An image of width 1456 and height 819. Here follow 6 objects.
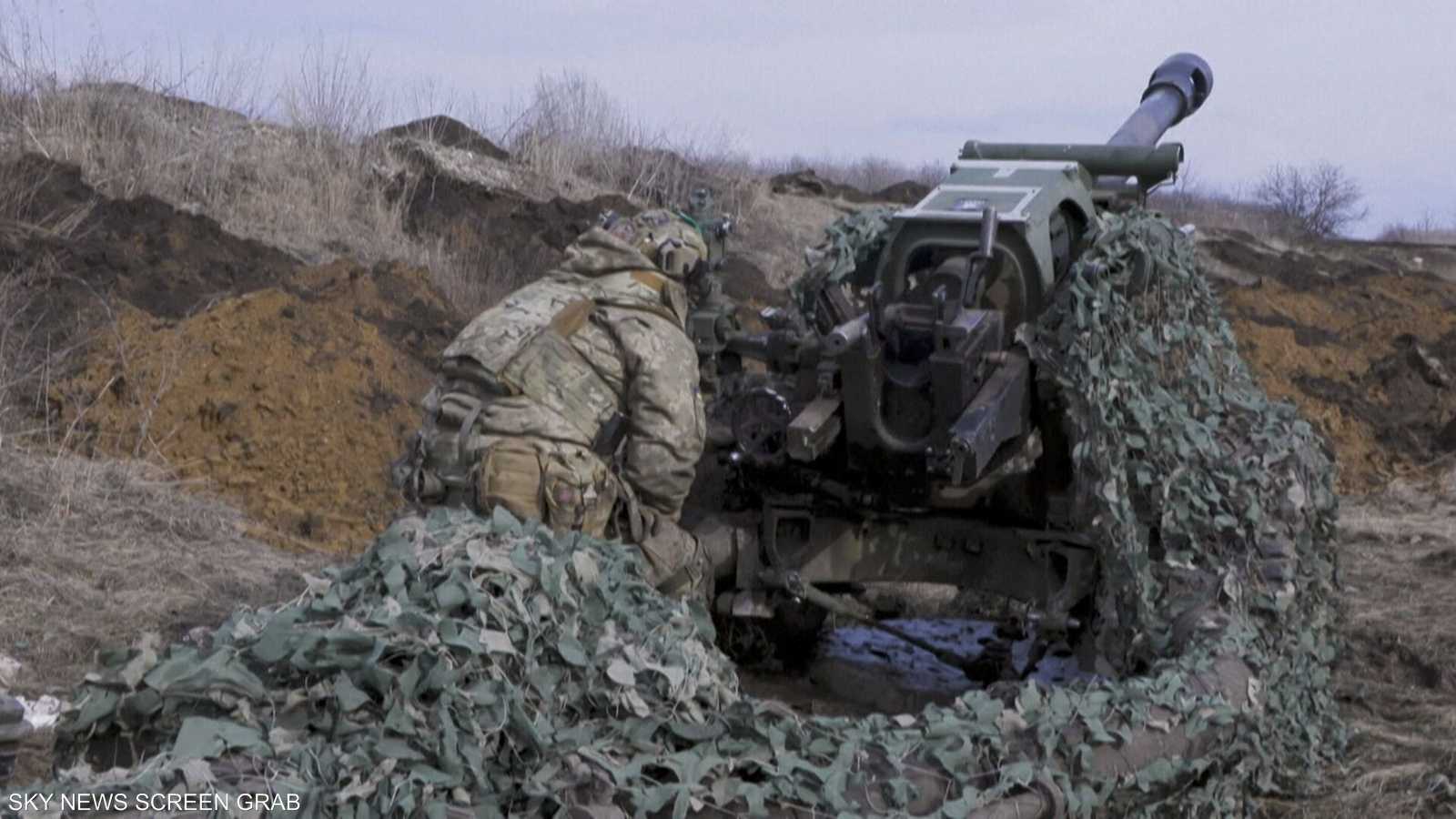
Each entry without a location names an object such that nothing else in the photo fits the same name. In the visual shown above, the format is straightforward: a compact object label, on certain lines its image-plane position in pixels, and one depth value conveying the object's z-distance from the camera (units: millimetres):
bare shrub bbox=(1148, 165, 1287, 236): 29975
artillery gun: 6055
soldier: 5641
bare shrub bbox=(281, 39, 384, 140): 16938
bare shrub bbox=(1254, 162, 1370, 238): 31406
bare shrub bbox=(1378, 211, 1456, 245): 36031
